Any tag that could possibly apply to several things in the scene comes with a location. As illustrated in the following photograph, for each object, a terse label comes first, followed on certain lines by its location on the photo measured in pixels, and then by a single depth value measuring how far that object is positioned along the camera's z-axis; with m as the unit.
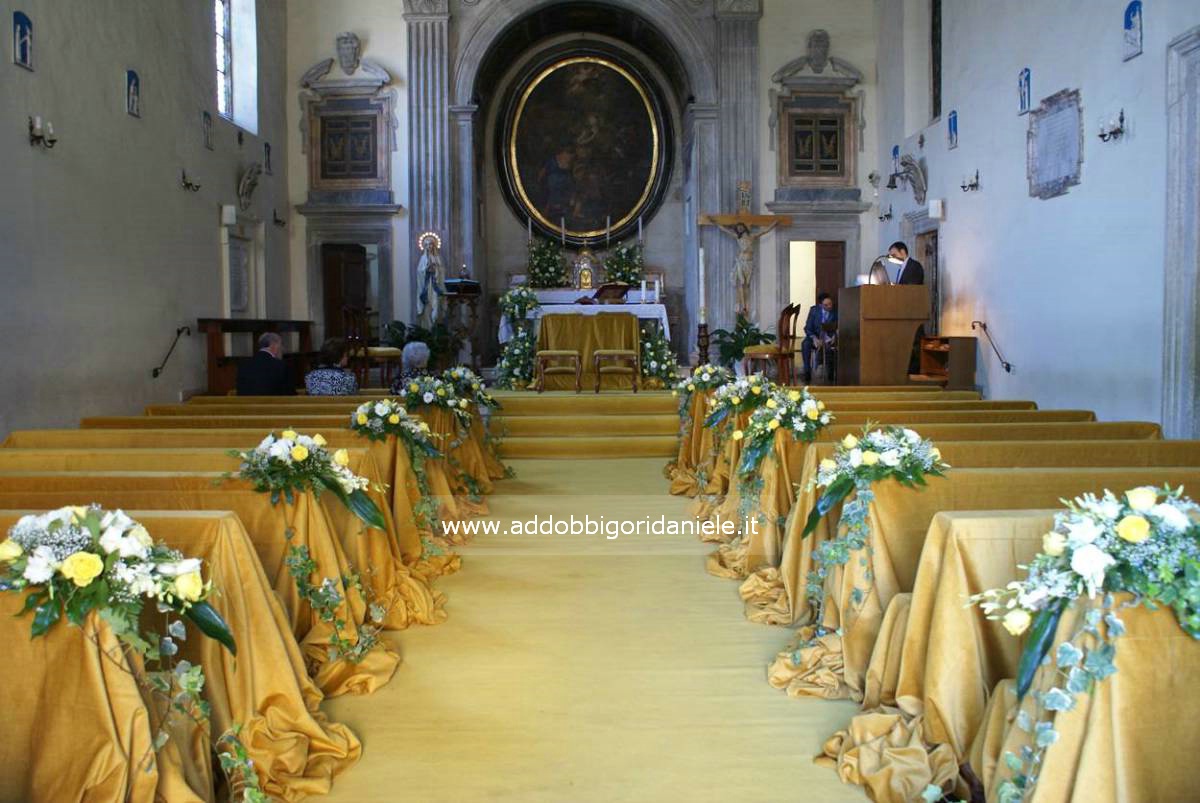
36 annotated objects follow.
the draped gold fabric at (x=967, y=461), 4.17
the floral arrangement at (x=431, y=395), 6.38
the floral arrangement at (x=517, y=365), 11.30
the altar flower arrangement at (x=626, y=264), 14.59
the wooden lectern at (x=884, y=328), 7.99
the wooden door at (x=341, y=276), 13.71
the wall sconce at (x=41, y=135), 7.29
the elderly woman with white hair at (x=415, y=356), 7.89
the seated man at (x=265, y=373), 7.38
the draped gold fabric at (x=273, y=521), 3.48
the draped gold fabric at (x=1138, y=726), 2.10
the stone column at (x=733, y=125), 13.50
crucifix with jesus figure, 13.17
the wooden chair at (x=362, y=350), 10.81
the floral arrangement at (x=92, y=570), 2.25
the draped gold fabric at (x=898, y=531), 3.42
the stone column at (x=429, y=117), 13.30
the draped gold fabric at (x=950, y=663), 2.68
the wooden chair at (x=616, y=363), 10.15
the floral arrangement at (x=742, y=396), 5.98
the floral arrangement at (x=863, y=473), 3.40
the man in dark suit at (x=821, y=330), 12.38
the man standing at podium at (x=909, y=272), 9.28
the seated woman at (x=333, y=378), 7.21
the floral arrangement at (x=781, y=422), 4.79
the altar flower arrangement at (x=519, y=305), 11.92
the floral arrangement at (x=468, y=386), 7.28
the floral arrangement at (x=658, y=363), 11.30
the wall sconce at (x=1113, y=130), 7.45
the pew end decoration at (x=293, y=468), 3.49
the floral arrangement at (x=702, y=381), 7.55
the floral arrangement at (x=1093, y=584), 2.10
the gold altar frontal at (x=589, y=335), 11.05
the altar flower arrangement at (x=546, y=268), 14.61
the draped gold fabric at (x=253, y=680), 2.74
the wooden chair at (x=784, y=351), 10.27
